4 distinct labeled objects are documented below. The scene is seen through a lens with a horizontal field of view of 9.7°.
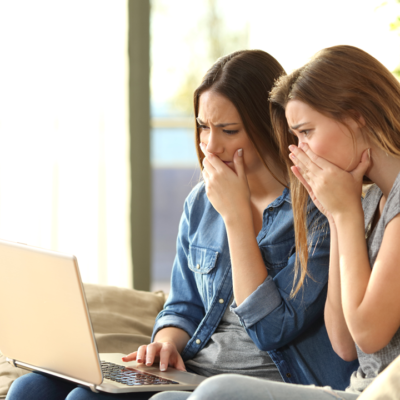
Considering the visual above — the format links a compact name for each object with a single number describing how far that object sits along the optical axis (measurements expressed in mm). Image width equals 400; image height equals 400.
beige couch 4512
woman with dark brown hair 4210
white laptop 4004
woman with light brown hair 3994
